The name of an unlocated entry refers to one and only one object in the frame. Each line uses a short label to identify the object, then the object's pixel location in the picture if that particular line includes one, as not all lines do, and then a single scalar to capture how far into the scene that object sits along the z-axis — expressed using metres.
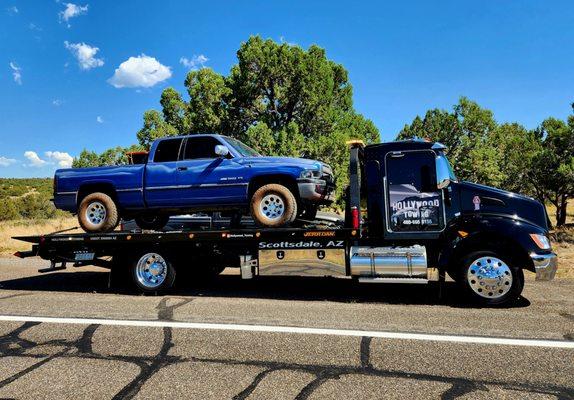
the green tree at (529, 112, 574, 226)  24.36
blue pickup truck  7.60
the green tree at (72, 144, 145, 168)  55.62
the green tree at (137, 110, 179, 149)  33.53
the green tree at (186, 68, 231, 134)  27.06
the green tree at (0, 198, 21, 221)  37.51
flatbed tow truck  6.51
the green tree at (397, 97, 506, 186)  27.38
